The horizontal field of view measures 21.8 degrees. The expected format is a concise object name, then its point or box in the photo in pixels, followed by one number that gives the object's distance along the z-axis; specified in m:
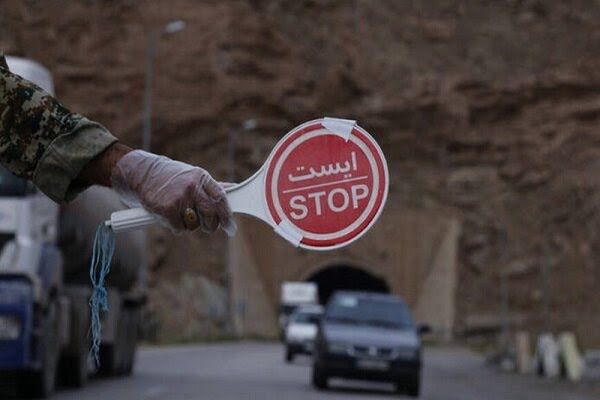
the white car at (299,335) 40.12
